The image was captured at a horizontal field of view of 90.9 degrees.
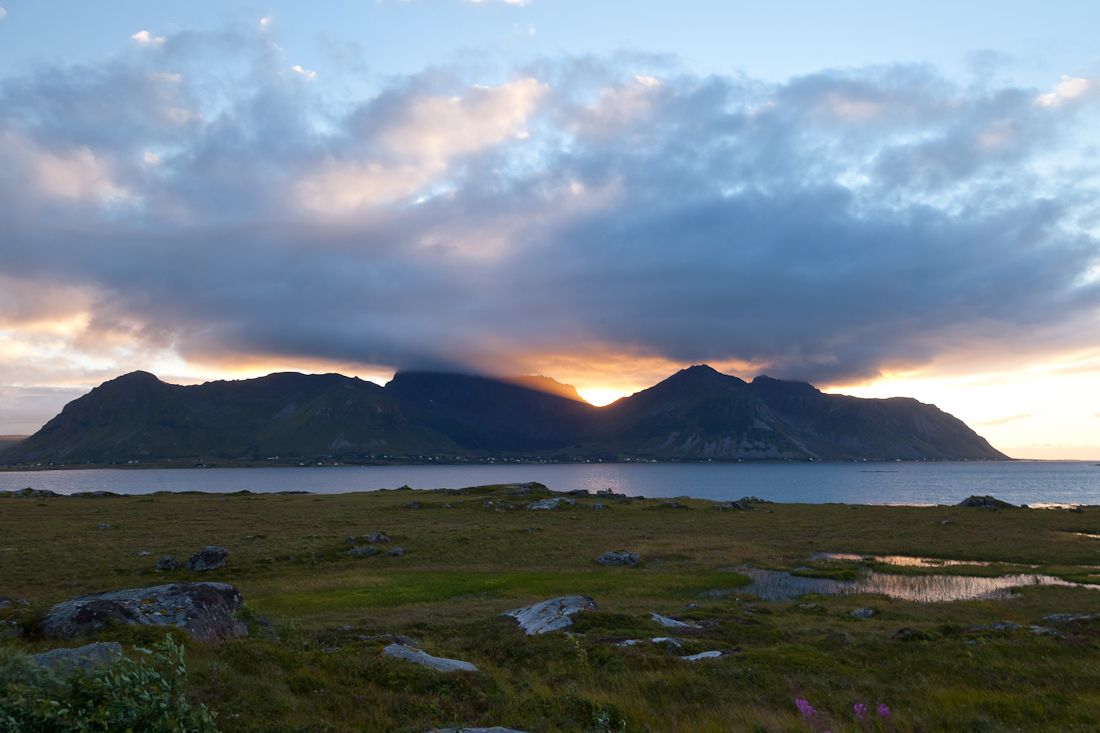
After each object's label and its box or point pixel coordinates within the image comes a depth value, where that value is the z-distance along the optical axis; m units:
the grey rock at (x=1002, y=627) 23.23
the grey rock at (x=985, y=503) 94.56
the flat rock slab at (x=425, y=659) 16.33
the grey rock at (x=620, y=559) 49.75
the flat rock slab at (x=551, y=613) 25.36
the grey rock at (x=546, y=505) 97.38
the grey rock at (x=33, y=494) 125.25
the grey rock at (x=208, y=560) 44.41
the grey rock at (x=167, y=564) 43.97
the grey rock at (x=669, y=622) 26.53
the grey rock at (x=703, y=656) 19.52
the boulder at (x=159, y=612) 17.83
